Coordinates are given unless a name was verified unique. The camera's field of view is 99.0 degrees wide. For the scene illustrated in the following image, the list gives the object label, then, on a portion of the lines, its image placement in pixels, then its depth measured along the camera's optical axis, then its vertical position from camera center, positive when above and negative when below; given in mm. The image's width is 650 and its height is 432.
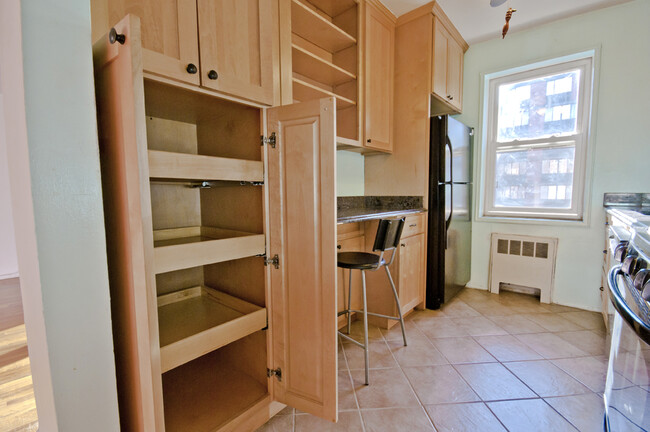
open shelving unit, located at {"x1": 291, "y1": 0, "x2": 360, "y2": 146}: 1895 +1065
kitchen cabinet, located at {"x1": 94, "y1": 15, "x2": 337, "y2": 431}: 781 -216
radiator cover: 2701 -715
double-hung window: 2594 +503
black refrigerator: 2395 -121
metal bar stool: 1653 -335
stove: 663 -464
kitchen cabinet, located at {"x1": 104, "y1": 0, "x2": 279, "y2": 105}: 946 +589
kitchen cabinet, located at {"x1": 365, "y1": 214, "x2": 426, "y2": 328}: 2175 -677
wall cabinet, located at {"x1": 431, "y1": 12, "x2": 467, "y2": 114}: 2402 +1168
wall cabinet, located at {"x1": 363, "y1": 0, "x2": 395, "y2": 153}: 2223 +997
